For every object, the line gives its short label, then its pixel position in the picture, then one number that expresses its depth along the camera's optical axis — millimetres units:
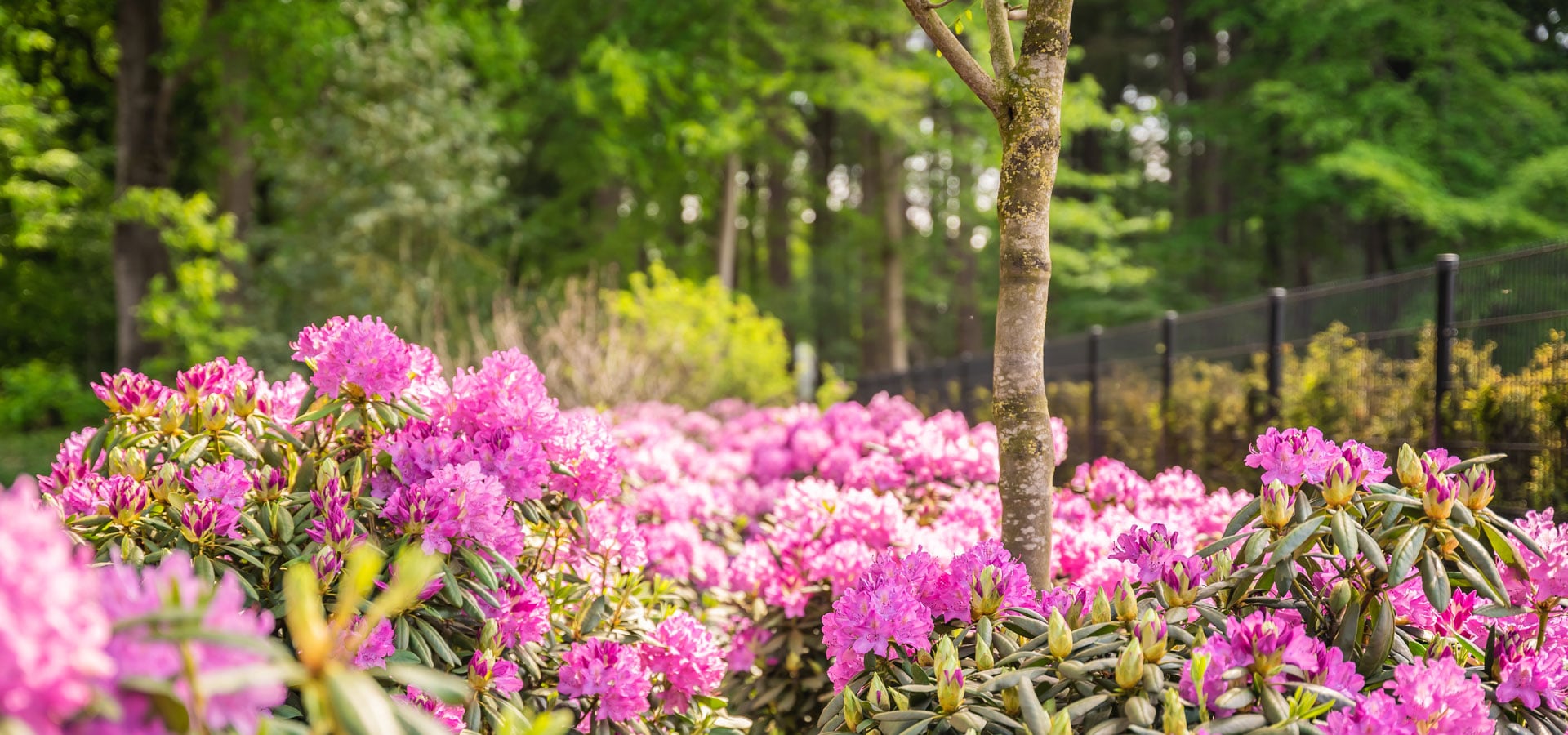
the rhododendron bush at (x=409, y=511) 1901
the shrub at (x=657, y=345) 8594
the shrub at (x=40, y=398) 13797
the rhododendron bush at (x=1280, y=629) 1477
